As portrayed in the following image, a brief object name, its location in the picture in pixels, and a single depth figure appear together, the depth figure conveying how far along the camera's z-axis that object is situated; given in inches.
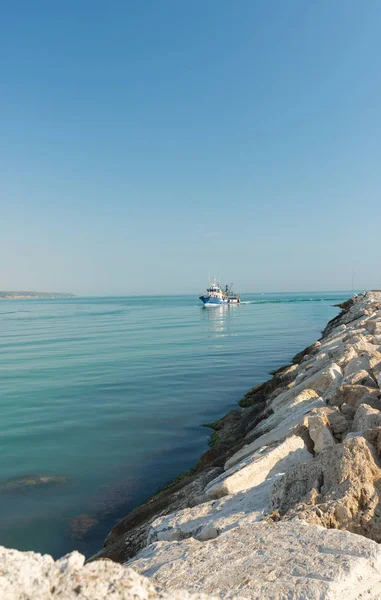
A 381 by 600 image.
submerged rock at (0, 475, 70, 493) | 327.0
